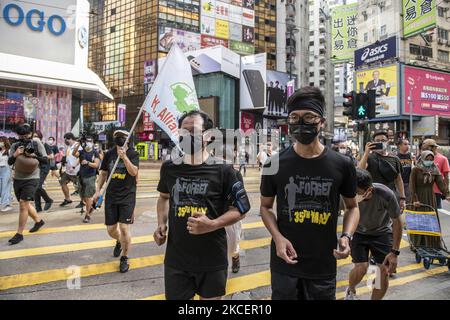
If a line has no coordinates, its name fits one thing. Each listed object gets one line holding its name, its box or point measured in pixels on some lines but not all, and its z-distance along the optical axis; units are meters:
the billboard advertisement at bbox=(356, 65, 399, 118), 36.69
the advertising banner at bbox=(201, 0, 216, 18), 56.59
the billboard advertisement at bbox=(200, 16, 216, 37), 56.19
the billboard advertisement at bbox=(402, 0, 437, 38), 31.30
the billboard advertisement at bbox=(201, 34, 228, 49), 56.01
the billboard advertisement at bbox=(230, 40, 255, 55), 58.66
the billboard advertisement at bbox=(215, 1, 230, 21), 57.41
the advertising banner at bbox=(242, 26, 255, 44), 59.59
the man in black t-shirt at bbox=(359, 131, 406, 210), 5.45
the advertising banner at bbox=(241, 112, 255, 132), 46.59
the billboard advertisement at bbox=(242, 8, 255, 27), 59.56
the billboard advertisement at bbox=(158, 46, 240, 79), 41.44
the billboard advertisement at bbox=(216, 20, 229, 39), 57.12
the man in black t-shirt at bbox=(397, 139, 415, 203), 8.25
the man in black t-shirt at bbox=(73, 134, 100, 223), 7.95
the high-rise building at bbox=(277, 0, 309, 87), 64.38
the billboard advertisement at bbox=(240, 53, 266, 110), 45.66
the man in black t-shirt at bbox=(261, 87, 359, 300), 2.32
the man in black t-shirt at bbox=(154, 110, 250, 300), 2.53
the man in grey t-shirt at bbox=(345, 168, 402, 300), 3.45
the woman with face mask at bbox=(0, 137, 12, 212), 8.44
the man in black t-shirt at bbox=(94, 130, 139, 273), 4.75
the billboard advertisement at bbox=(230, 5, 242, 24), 58.33
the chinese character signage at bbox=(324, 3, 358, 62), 46.41
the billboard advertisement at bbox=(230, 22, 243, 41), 58.39
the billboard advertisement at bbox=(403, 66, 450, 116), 36.72
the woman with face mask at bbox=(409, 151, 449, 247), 5.76
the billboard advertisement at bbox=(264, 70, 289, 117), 49.19
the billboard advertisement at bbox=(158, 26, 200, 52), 53.56
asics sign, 36.42
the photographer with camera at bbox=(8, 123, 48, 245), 5.70
